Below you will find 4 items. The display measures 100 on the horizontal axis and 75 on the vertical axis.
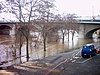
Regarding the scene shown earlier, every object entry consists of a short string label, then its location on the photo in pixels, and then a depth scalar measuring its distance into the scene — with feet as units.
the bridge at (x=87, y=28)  120.11
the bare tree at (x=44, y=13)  56.28
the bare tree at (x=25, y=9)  54.31
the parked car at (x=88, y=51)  50.55
